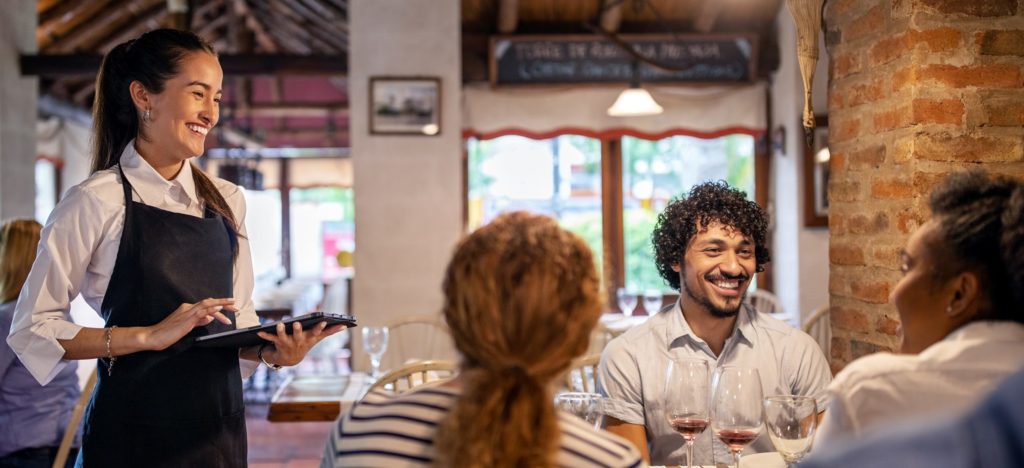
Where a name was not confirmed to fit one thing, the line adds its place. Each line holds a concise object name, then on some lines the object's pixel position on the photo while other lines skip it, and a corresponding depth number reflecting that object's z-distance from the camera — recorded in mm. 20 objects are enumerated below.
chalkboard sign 6363
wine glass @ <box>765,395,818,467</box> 1585
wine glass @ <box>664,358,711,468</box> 1734
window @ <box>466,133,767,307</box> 6734
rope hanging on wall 2234
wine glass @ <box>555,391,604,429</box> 1789
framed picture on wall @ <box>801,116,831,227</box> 5906
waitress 1866
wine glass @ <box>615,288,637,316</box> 5750
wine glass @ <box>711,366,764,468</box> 1670
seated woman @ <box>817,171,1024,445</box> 1108
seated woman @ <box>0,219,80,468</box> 2945
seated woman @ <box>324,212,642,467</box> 1055
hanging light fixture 5277
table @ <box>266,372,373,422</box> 3312
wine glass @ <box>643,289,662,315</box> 5551
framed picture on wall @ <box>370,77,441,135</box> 5754
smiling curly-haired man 2227
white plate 1912
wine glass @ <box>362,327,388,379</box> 3664
